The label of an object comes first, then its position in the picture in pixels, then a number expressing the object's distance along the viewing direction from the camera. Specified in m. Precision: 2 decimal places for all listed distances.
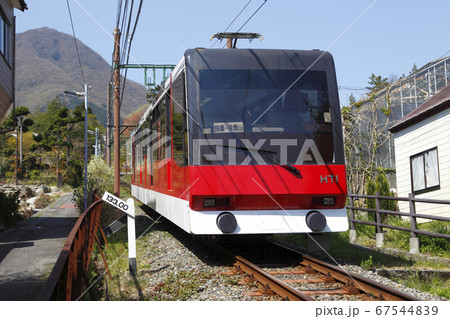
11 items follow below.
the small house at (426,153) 14.68
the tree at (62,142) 51.75
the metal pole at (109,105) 31.22
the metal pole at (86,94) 26.34
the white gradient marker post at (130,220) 7.86
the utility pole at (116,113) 19.44
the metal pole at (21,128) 51.63
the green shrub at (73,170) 47.58
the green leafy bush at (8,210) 15.84
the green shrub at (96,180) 20.59
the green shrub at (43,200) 29.30
